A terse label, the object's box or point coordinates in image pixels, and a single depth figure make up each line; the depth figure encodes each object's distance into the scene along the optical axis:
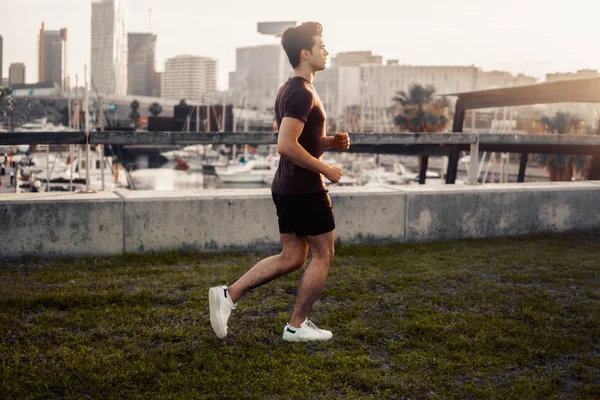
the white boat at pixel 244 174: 68.00
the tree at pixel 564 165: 51.78
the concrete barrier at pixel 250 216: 6.24
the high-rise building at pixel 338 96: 186.75
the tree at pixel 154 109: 120.88
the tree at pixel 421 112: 65.19
